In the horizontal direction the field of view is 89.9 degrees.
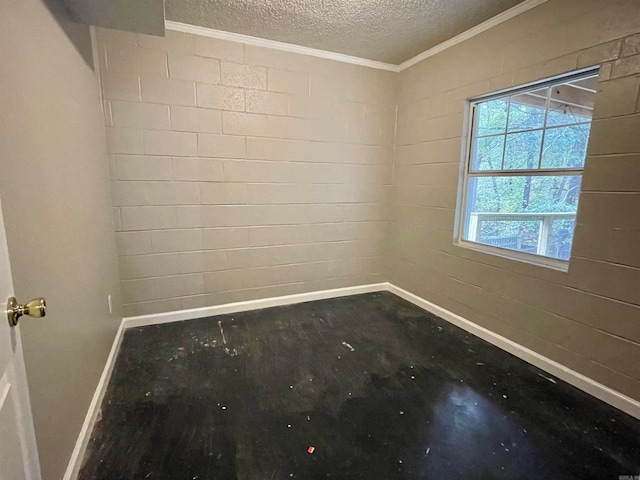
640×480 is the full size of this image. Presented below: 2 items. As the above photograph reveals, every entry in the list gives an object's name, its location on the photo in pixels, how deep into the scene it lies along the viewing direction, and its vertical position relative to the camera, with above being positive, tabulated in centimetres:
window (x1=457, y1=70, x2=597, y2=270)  223 +17
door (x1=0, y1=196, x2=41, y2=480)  77 -56
